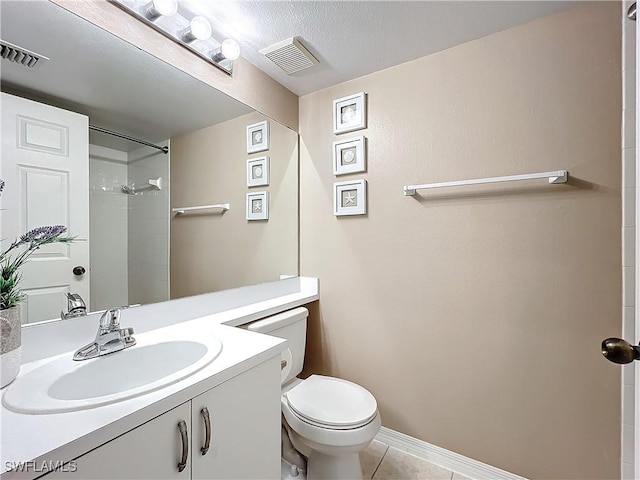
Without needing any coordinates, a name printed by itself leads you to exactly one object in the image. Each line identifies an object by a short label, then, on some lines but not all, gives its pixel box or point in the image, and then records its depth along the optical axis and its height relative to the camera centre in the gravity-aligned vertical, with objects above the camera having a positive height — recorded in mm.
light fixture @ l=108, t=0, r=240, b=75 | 1126 +876
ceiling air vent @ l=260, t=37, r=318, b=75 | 1413 +916
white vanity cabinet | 602 -501
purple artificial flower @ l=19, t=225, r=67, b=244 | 844 +15
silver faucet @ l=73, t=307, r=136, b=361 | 905 -327
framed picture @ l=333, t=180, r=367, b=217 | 1687 +225
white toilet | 1168 -750
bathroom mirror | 946 +316
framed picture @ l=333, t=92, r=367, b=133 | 1692 +722
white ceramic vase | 716 -261
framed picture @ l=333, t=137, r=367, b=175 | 1684 +468
